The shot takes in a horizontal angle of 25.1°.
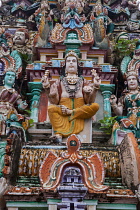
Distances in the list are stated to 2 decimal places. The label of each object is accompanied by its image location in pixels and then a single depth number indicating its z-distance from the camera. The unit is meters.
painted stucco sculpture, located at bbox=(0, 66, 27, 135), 7.10
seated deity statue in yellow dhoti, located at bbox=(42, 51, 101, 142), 6.81
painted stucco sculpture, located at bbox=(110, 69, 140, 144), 7.17
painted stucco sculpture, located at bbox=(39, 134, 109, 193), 4.29
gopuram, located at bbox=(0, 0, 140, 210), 4.30
